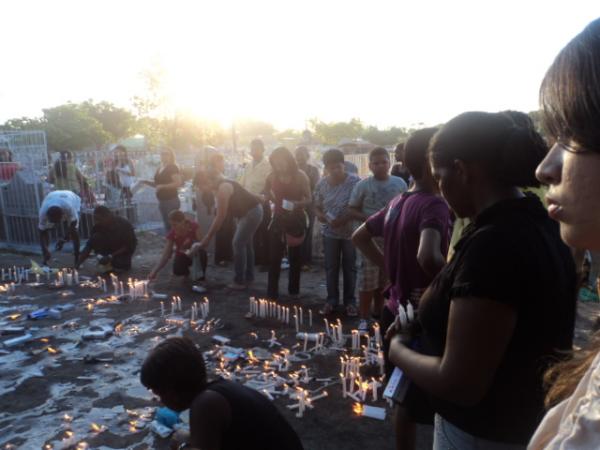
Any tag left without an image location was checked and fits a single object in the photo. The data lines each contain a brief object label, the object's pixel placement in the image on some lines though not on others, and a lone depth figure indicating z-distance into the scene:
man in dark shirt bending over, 9.59
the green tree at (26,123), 41.78
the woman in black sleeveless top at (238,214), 7.38
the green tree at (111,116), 56.78
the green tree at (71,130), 42.16
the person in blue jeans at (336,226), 6.44
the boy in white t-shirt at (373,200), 5.64
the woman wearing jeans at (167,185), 10.08
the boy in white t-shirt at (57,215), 10.13
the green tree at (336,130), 55.22
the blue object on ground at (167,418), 4.02
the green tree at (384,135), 46.54
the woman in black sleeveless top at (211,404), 2.38
